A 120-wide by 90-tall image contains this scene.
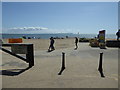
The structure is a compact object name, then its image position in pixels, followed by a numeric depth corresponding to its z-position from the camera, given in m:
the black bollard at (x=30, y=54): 8.96
